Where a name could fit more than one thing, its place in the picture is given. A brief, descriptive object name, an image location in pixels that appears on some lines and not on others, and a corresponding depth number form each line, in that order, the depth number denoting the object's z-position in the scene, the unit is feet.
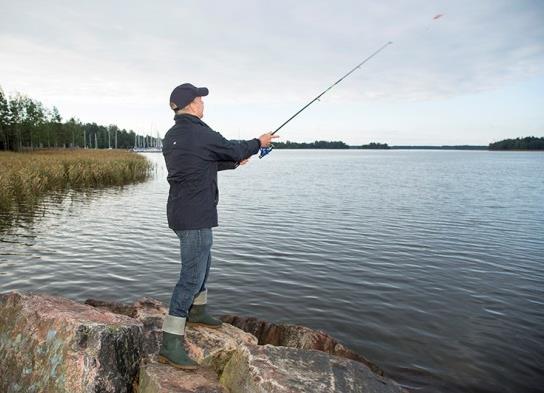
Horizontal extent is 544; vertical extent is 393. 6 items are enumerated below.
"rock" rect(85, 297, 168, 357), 15.71
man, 14.26
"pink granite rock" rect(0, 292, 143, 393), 12.92
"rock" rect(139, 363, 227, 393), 12.88
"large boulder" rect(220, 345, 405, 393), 12.68
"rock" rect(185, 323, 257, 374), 15.49
